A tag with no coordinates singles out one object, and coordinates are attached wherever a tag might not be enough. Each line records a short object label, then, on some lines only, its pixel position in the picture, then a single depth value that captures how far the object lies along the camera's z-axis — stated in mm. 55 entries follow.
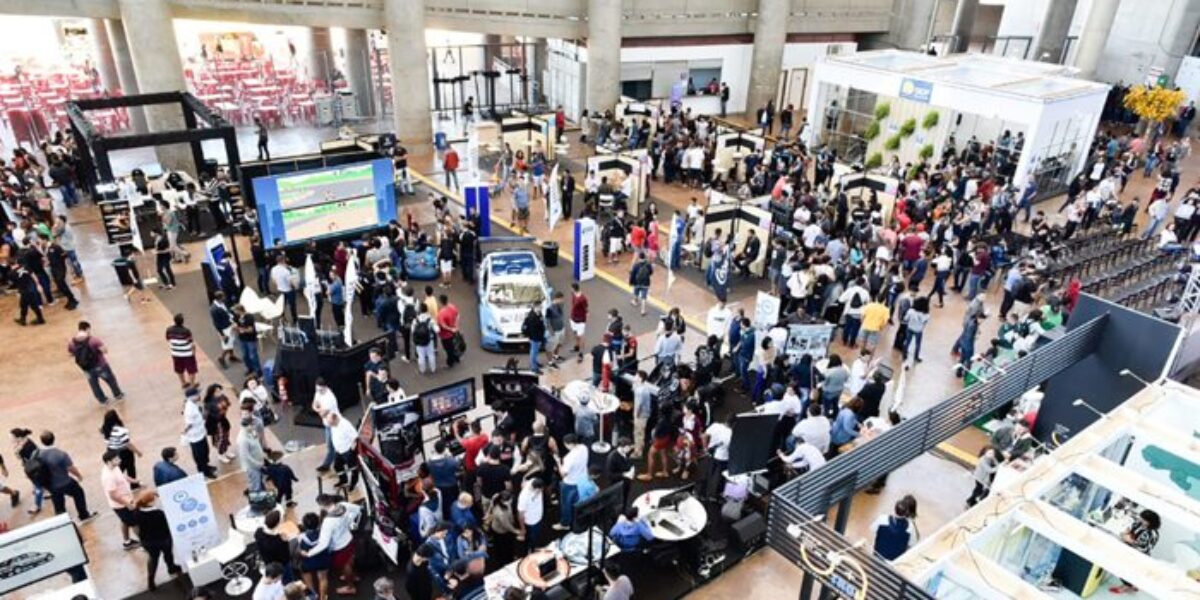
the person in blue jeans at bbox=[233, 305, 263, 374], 12617
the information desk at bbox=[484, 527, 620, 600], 8273
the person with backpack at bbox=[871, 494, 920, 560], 8094
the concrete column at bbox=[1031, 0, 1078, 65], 33844
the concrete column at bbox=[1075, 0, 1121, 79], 31375
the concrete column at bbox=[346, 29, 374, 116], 29297
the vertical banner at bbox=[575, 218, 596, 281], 16219
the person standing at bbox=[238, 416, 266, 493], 9820
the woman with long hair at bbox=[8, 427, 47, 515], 9328
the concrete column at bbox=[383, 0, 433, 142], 24812
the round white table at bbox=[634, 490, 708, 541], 9234
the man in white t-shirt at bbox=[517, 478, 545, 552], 8992
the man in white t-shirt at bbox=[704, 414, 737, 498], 10172
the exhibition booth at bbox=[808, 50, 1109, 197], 21547
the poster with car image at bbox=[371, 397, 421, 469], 10000
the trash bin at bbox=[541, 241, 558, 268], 17891
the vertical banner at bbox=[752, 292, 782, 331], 13414
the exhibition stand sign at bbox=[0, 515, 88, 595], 7734
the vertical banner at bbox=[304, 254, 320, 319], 14094
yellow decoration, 27328
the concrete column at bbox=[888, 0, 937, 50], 33594
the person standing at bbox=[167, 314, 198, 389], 12133
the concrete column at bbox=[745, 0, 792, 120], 30781
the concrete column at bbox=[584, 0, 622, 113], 28000
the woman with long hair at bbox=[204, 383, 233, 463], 10734
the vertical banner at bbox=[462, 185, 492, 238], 18344
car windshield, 14547
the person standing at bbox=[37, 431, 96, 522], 9328
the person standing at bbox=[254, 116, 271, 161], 23641
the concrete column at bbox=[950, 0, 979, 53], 37716
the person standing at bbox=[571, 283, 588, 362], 13875
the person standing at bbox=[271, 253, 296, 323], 14570
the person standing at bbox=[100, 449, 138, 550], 8750
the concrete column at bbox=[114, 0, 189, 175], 21750
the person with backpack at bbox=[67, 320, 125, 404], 11688
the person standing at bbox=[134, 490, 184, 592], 8531
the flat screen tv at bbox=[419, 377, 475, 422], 10531
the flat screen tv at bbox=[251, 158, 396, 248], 17141
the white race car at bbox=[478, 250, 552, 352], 14273
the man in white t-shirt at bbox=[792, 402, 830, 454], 10070
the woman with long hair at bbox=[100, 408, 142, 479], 9766
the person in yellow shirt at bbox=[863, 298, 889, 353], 13391
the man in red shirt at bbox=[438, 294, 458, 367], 13500
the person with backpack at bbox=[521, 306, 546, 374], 13044
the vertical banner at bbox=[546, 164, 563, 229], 18641
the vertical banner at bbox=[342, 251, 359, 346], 13742
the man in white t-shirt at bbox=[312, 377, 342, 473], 10469
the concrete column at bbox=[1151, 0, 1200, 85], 31931
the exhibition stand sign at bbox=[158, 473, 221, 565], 8516
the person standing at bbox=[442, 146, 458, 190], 22141
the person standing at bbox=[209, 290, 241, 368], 13180
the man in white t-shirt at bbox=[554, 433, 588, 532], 9320
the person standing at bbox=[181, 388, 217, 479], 10273
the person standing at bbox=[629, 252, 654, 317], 15375
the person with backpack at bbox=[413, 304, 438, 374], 12961
